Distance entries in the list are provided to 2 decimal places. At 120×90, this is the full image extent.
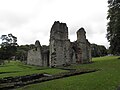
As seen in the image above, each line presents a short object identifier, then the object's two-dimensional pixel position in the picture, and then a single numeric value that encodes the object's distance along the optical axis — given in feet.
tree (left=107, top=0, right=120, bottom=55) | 54.86
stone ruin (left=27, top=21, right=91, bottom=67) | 58.08
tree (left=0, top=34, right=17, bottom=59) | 113.10
